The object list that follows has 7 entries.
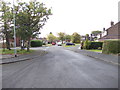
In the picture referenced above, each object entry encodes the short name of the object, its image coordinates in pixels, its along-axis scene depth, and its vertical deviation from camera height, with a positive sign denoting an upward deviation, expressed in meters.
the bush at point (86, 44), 23.61 -0.43
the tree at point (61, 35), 70.94 +5.22
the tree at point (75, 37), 60.77 +3.22
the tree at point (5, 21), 18.84 +4.09
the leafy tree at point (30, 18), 16.22 +4.20
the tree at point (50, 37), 72.26 +3.91
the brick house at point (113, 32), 34.78 +3.76
